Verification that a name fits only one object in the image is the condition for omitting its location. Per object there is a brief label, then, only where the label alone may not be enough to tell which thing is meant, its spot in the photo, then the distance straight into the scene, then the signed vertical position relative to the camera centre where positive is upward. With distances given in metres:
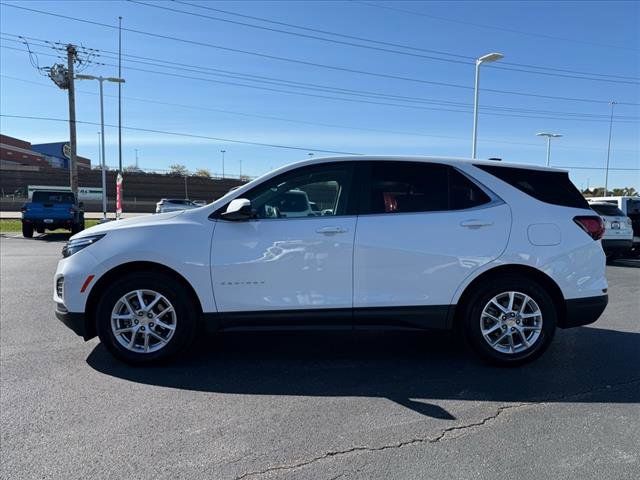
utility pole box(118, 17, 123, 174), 40.20 +4.87
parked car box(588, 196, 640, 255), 15.22 -0.08
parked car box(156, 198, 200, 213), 34.10 -0.58
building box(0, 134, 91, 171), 91.38 +6.84
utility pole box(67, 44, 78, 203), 27.73 +4.08
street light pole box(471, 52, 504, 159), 22.31 +4.98
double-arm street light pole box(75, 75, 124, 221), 28.72 +5.97
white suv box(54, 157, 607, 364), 4.48 -0.56
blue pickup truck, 20.05 -0.80
